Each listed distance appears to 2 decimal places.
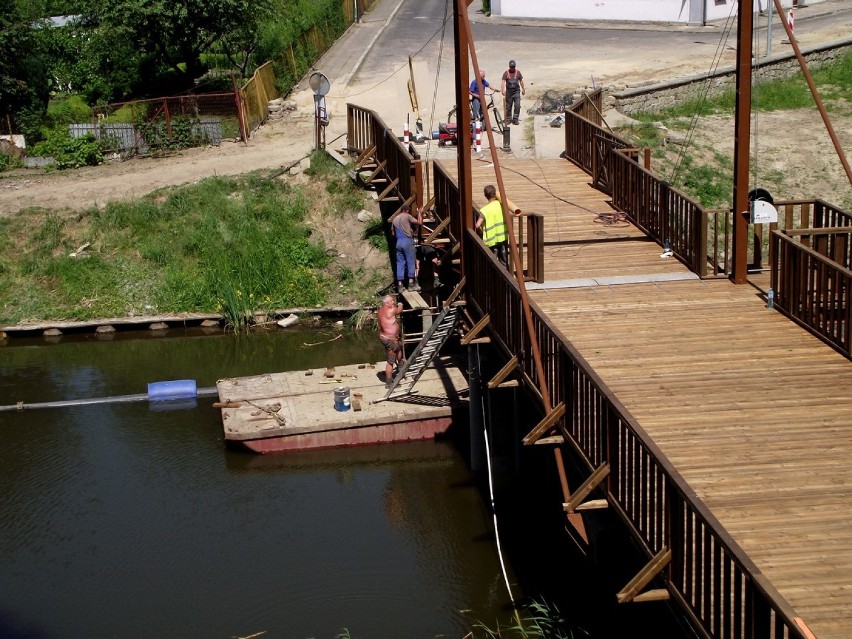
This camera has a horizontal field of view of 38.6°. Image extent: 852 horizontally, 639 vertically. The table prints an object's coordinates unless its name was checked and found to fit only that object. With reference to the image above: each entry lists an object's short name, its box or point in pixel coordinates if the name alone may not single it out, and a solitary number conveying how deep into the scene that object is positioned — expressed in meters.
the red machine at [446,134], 26.77
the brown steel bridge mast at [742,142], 16.03
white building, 43.41
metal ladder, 18.33
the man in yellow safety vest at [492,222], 16.88
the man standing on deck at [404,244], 21.52
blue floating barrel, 21.11
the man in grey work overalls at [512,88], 28.00
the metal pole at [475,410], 17.33
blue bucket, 18.80
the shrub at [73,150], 31.75
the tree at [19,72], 36.22
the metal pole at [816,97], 15.15
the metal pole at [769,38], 32.06
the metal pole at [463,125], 17.19
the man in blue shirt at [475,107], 26.64
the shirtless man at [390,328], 19.53
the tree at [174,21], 34.97
